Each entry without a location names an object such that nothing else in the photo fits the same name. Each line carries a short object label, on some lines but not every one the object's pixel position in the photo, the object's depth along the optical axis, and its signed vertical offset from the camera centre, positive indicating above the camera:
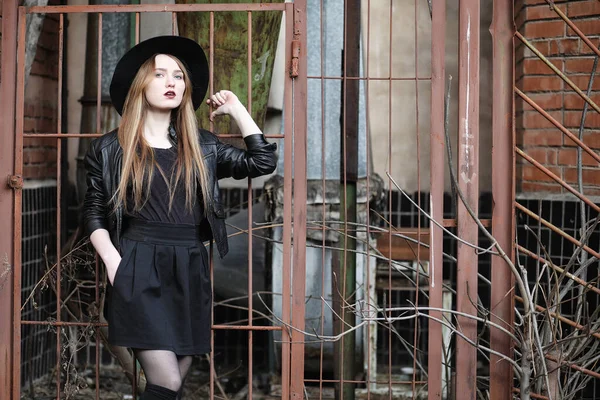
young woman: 3.25 +0.06
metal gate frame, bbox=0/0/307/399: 3.57 +0.21
